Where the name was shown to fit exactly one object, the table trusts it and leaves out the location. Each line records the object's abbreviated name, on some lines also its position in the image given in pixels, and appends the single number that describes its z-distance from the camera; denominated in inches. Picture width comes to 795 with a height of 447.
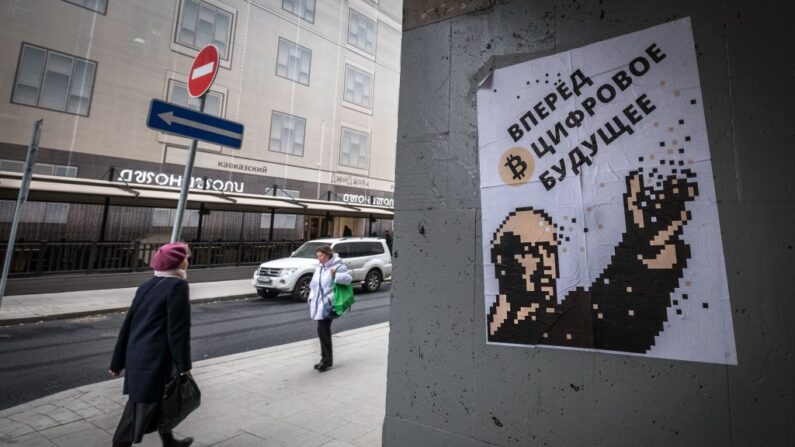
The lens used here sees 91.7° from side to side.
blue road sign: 154.9
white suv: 453.1
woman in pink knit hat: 113.3
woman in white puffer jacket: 213.6
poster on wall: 72.2
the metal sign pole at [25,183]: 242.9
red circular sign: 173.9
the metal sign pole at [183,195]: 152.1
